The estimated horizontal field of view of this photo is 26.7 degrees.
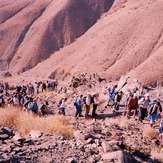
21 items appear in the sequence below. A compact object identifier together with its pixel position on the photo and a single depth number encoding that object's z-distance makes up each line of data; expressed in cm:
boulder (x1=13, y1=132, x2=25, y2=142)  932
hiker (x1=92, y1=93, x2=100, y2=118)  1681
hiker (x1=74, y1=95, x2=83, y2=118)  1675
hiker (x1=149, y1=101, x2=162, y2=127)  1425
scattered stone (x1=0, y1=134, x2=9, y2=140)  939
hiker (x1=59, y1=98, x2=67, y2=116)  1766
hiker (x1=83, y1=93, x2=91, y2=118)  1673
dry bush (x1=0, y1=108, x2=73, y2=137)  1075
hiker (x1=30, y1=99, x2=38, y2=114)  1677
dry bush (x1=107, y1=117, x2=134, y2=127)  1477
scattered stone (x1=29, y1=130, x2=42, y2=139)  982
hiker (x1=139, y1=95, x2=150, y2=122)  1530
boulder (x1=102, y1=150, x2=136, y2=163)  846
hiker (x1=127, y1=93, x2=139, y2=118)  1541
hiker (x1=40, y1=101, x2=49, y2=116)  1769
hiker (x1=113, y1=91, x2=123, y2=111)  1774
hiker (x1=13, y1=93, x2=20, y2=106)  1900
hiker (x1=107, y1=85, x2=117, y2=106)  1911
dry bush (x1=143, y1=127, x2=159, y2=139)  1342
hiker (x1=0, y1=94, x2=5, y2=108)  1850
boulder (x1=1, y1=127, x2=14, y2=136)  990
